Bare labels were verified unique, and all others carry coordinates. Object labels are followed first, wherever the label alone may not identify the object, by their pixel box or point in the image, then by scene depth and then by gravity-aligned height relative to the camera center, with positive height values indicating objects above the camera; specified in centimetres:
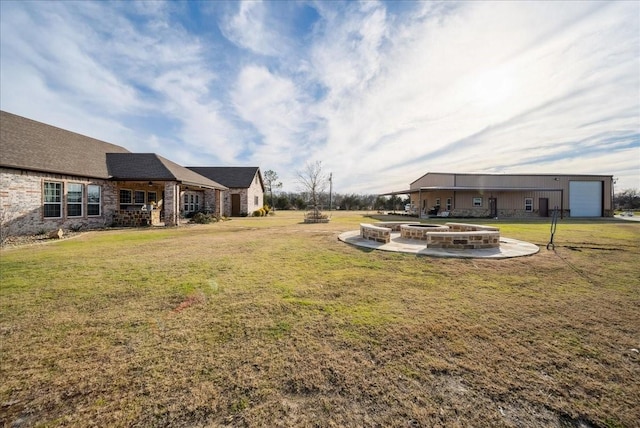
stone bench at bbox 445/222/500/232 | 1086 -77
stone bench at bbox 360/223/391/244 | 948 -92
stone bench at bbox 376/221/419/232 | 1368 -93
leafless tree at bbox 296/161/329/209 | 2920 +311
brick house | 1156 +151
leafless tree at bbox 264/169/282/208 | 4778 +542
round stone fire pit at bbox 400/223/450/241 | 1041 -86
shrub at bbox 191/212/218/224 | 1928 -78
